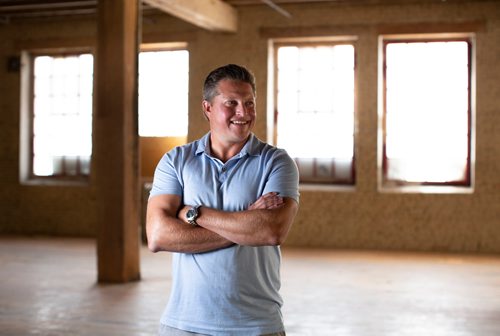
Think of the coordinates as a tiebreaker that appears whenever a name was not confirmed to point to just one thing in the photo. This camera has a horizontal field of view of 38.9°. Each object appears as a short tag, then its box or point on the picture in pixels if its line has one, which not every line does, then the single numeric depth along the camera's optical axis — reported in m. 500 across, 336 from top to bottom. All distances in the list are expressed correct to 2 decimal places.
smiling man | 2.15
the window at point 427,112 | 9.40
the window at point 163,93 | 10.41
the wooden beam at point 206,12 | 7.80
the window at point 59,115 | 10.98
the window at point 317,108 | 9.75
